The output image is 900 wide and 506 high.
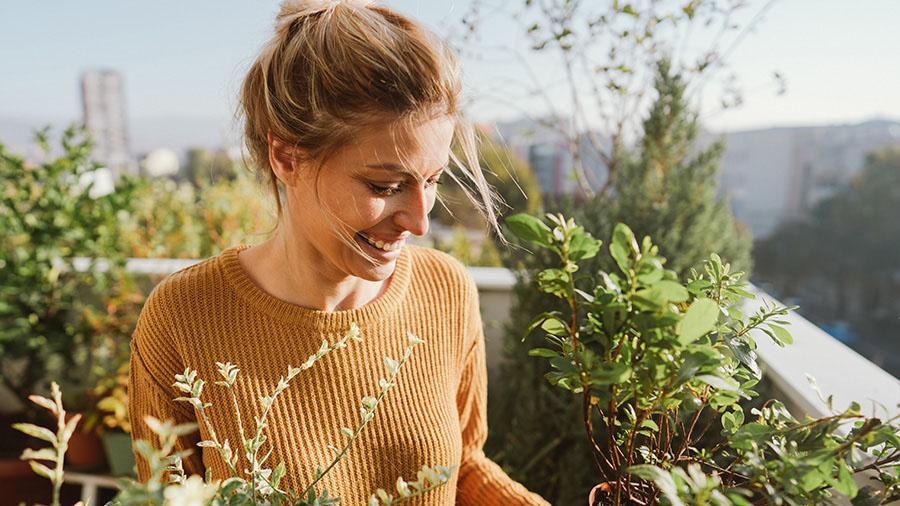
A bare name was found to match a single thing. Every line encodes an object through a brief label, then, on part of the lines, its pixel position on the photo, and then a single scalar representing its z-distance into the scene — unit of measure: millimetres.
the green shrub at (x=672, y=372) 415
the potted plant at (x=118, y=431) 2166
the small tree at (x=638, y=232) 1833
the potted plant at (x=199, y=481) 306
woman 857
